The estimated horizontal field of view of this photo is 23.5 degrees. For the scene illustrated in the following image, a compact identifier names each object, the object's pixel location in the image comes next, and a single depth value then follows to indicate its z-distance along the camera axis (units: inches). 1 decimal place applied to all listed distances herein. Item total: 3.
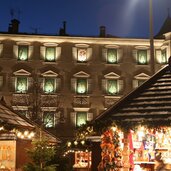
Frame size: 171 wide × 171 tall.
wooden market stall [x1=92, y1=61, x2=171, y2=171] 432.1
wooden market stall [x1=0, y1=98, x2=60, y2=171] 635.1
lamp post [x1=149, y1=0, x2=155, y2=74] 698.4
